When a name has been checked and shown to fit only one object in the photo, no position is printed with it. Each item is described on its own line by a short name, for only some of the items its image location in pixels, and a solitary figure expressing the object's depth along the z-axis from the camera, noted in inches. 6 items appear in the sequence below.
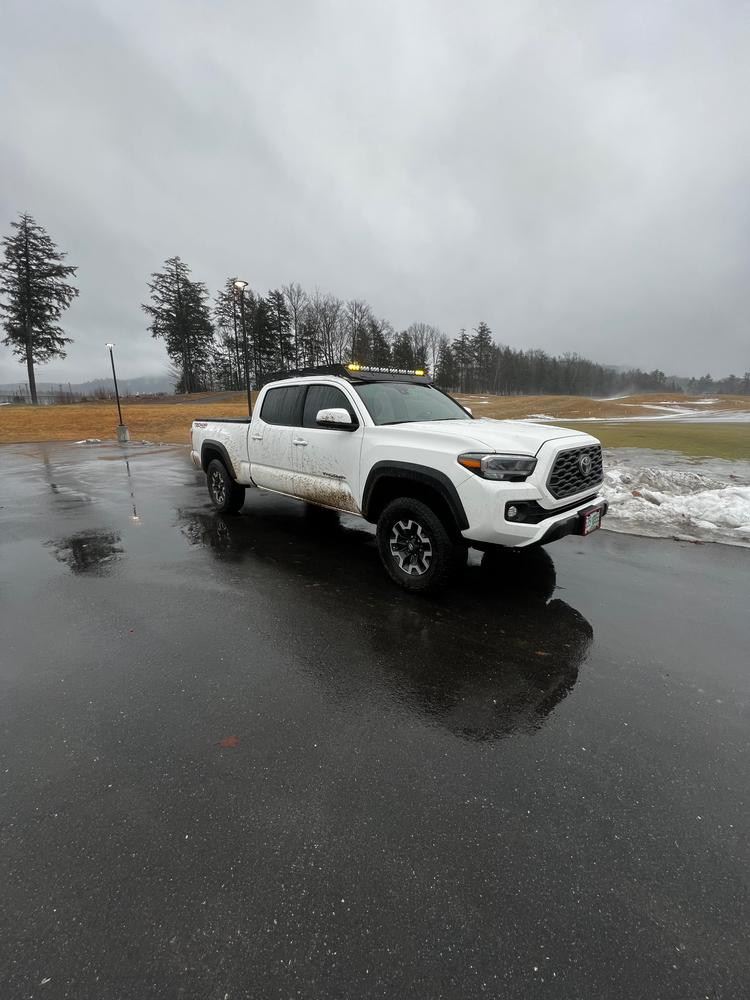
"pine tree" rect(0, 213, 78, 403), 1829.5
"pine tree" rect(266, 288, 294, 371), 2679.6
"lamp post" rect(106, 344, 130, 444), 830.1
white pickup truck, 149.4
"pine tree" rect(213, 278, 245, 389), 2746.1
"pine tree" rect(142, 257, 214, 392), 2402.8
